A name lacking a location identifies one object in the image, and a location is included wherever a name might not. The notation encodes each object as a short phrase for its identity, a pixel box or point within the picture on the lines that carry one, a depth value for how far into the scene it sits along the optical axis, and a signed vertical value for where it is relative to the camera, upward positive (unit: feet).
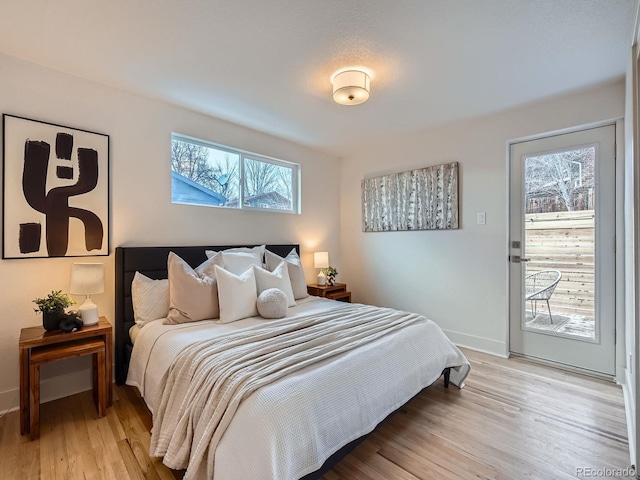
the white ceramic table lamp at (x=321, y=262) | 12.84 -1.02
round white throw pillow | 7.84 -1.75
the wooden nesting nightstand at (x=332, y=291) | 12.31 -2.25
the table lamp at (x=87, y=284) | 6.77 -1.04
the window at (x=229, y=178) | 9.78 +2.26
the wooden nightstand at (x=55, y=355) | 5.89 -2.45
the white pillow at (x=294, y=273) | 10.16 -1.20
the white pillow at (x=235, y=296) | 7.63 -1.52
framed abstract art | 6.82 +1.18
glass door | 8.38 -0.34
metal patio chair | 9.20 -1.49
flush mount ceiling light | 7.18 +3.72
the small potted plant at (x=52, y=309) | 6.49 -1.55
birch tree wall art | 11.09 +1.55
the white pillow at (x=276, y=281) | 8.70 -1.26
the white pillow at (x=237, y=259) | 9.00 -0.66
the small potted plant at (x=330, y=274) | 12.91 -1.55
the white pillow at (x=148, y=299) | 7.61 -1.57
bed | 3.92 -2.55
